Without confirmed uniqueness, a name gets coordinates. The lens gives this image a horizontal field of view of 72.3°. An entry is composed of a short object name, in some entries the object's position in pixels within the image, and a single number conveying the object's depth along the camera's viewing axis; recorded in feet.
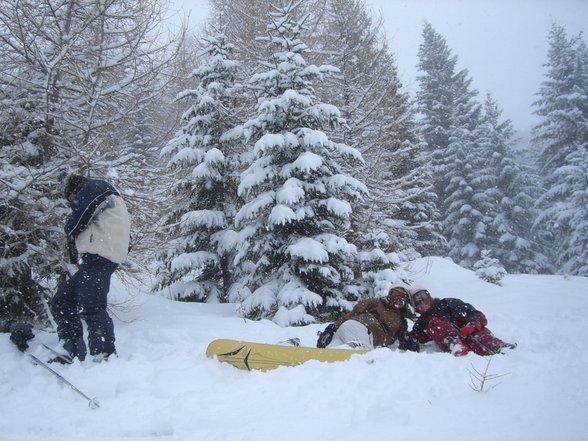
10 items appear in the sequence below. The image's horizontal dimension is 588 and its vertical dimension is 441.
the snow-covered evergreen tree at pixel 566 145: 68.28
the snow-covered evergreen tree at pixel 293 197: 24.27
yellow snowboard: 12.45
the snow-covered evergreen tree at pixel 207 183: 31.09
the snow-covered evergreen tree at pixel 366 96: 35.86
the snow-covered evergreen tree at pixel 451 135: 77.15
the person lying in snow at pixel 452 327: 14.61
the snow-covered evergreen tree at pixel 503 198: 77.66
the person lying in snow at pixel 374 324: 15.43
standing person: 12.49
